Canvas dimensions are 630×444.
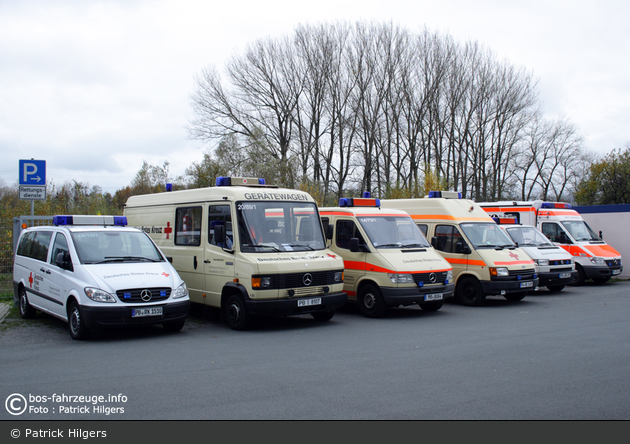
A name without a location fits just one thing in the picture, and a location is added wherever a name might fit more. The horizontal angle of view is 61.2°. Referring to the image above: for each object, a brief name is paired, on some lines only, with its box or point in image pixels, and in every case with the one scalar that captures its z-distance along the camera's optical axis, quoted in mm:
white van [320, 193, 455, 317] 11500
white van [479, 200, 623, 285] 18328
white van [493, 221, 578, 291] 16094
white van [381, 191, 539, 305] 13508
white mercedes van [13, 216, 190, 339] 8586
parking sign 12617
